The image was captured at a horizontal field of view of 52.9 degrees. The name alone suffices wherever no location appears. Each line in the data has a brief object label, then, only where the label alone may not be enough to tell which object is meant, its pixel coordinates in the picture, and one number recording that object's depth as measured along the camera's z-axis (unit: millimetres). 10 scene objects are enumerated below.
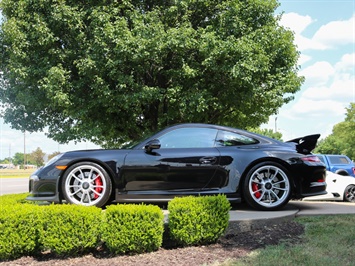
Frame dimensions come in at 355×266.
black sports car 5027
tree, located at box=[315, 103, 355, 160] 46688
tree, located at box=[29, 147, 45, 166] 106250
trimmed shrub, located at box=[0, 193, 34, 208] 4795
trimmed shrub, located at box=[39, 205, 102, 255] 3764
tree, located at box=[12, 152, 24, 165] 158500
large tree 11219
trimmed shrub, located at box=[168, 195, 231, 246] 3908
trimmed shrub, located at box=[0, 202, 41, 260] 3797
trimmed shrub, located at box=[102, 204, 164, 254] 3754
